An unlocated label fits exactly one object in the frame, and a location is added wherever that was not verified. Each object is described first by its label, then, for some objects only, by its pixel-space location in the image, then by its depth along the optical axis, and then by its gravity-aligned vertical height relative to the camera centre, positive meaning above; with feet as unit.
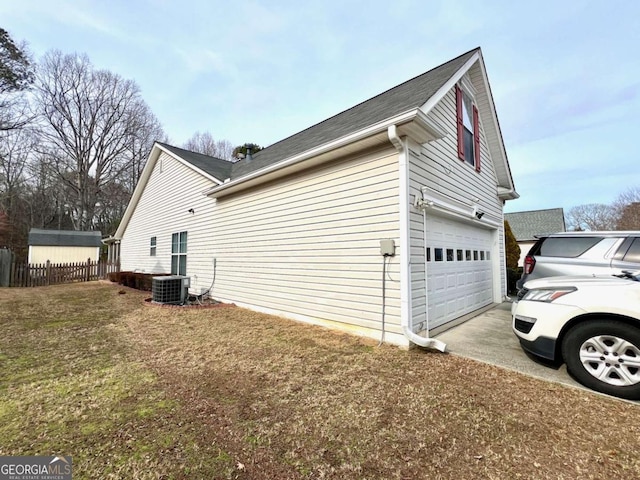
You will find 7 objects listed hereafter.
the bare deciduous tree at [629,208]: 64.75 +11.53
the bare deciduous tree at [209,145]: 90.17 +34.65
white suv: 9.11 -2.61
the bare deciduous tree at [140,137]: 78.79 +32.63
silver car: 12.02 +0.01
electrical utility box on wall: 14.34 +0.31
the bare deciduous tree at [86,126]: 69.67 +33.05
